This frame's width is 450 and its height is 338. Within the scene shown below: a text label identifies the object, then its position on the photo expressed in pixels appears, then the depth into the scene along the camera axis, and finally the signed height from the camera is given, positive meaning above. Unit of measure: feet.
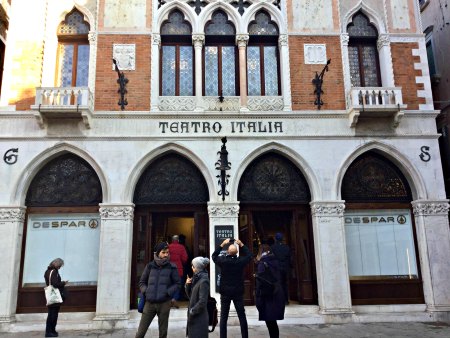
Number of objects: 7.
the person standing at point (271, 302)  25.27 -2.23
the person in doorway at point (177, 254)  37.91 +0.93
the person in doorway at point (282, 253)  34.27 +0.76
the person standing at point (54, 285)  31.53 -1.34
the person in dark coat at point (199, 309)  20.54 -2.07
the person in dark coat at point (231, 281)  25.45 -1.00
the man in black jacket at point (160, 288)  23.43 -1.19
